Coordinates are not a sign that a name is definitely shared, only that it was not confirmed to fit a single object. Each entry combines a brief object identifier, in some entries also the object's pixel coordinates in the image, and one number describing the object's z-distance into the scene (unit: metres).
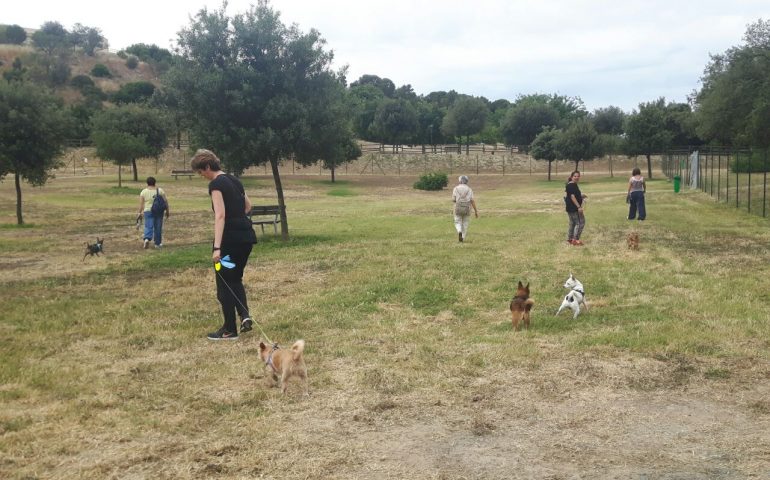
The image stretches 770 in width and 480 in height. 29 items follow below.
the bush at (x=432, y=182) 45.69
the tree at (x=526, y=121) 76.06
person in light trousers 15.01
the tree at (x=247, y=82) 15.46
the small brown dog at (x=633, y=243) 13.52
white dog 7.83
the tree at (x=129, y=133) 44.50
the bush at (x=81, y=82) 102.94
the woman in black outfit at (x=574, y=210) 14.19
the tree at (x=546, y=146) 53.47
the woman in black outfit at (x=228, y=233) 6.95
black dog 14.25
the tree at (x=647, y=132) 53.62
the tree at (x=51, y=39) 116.06
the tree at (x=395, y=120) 82.00
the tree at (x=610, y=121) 81.12
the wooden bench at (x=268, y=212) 16.98
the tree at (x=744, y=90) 21.14
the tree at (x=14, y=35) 132.00
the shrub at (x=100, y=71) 112.50
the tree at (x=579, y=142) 51.72
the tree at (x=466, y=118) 79.88
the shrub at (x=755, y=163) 27.38
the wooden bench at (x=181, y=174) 52.24
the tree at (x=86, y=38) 129.12
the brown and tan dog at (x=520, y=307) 7.35
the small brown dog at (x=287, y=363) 5.42
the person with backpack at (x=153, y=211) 15.71
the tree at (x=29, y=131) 20.84
